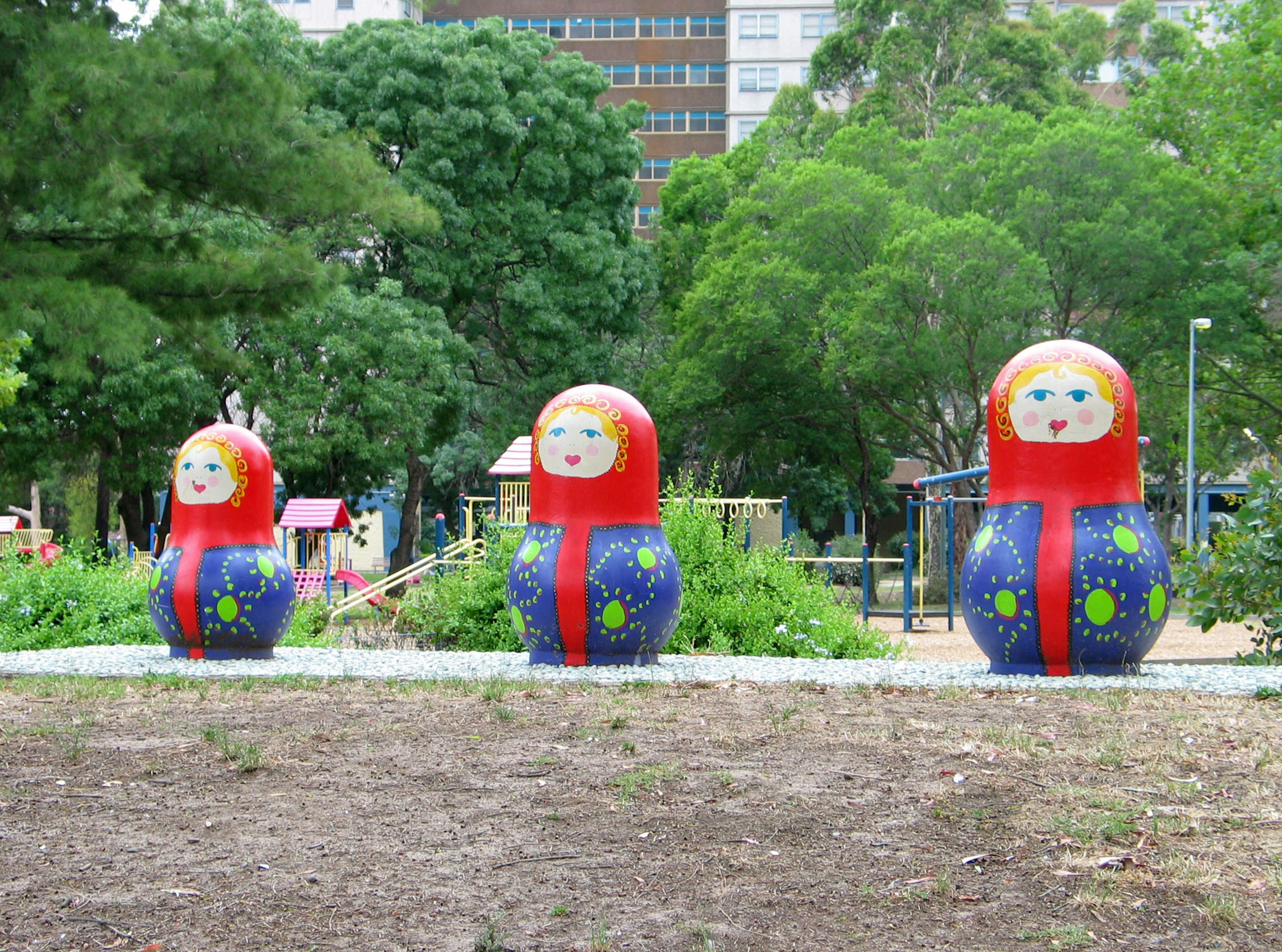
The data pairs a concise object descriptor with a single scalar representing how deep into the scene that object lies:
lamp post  26.84
